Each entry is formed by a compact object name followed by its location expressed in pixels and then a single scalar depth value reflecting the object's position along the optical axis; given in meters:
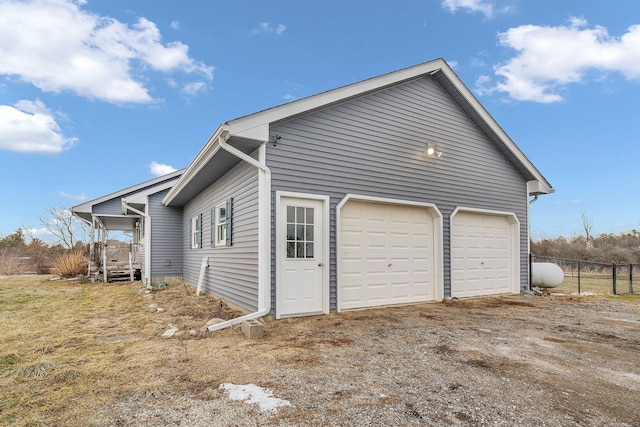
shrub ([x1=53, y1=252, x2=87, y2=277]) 14.59
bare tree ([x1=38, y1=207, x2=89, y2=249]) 24.86
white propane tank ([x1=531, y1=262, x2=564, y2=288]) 10.45
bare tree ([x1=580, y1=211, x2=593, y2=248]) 29.56
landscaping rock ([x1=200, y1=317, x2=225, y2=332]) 4.90
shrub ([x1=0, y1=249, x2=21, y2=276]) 17.55
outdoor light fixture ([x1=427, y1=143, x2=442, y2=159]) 7.34
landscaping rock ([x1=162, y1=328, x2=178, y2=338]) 4.70
